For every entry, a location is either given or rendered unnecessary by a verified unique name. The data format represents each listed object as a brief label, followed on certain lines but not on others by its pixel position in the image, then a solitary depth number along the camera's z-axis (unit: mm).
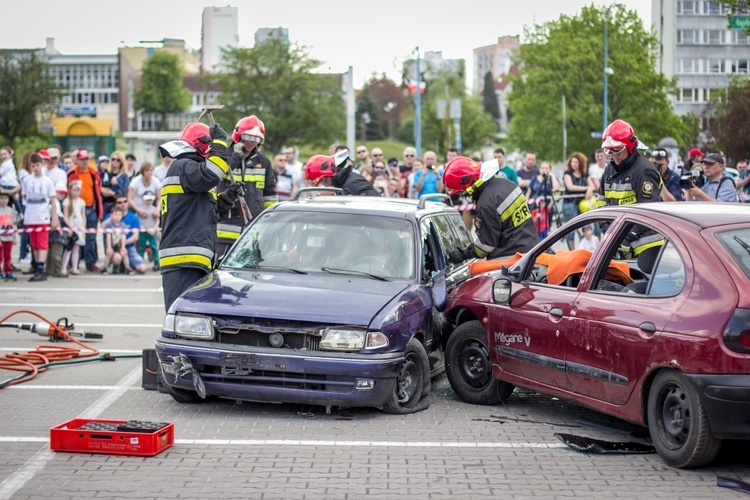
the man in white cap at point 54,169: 17516
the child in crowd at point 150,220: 18609
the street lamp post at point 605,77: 57688
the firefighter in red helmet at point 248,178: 11055
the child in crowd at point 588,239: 16312
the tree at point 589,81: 63344
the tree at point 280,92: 65500
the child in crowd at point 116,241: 18234
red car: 5871
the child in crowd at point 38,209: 16781
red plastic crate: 6512
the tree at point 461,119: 98812
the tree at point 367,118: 124625
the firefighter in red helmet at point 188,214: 8727
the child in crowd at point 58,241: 17125
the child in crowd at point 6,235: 16625
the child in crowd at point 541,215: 19500
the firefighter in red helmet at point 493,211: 9445
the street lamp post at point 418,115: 49631
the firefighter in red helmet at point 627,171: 9953
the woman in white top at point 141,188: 18484
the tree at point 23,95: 67812
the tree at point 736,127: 50000
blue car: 7340
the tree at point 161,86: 113625
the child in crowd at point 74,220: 17641
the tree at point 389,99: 138875
